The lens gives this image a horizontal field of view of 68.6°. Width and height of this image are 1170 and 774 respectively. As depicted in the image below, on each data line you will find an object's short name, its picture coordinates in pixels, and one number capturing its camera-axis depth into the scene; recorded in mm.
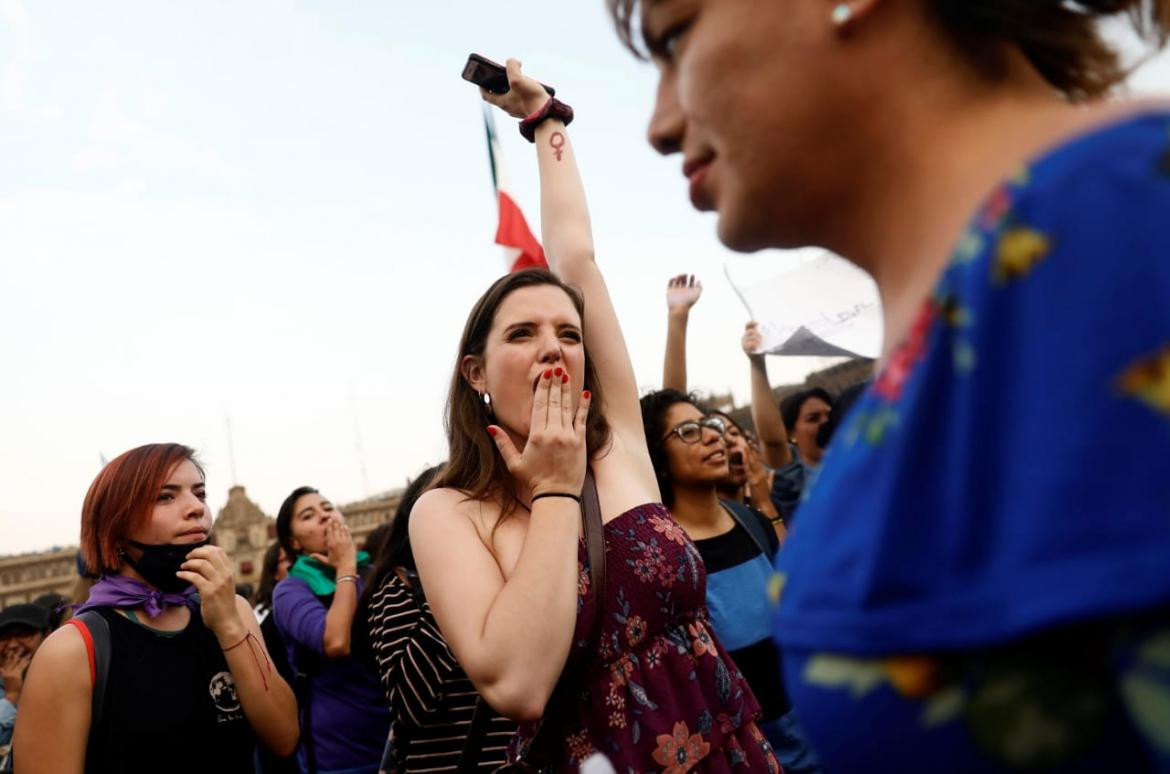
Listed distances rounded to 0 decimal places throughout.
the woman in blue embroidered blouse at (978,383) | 519
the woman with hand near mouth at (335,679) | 4383
